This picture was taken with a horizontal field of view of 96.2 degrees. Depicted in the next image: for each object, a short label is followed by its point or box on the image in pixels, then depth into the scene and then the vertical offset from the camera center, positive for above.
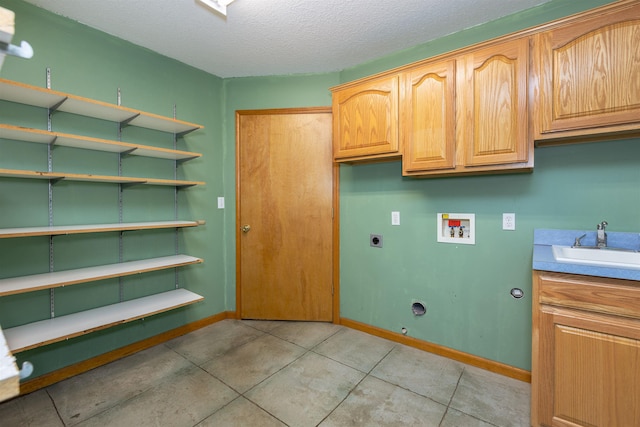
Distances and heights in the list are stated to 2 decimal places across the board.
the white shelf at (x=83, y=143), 1.70 +0.47
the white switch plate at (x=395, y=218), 2.53 -0.08
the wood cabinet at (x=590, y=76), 1.44 +0.70
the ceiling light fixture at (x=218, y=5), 1.86 +1.36
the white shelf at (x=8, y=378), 0.53 -0.31
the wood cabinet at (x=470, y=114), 1.71 +0.62
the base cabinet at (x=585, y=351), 1.30 -0.69
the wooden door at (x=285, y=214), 2.92 -0.05
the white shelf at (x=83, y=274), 1.68 -0.43
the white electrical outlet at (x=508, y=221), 2.01 -0.09
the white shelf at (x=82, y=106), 1.70 +0.72
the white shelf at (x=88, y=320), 1.71 -0.75
